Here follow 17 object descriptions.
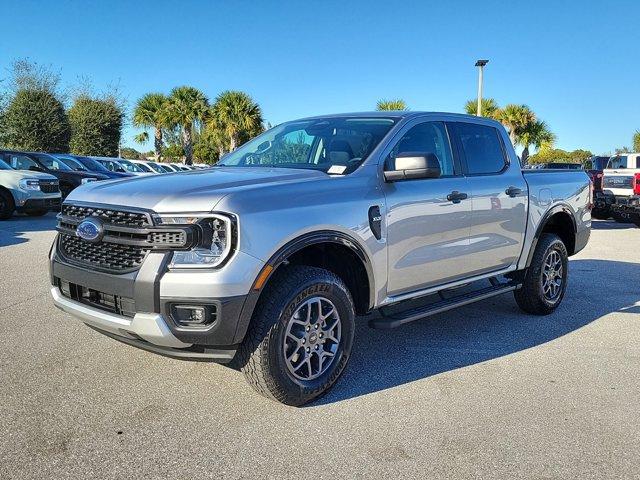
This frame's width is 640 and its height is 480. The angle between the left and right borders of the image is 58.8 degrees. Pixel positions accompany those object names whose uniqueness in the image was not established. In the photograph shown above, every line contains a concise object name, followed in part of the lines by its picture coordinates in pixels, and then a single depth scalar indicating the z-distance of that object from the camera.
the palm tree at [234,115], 38.72
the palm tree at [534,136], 39.84
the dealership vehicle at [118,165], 20.75
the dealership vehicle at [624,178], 14.50
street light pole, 22.30
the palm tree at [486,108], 35.25
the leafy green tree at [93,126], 33.66
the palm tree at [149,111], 40.75
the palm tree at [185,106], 39.53
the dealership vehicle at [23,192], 13.09
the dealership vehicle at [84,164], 17.44
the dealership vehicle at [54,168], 15.70
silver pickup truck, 3.04
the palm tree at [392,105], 32.69
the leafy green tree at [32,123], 29.30
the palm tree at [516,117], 38.72
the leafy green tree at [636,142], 40.91
